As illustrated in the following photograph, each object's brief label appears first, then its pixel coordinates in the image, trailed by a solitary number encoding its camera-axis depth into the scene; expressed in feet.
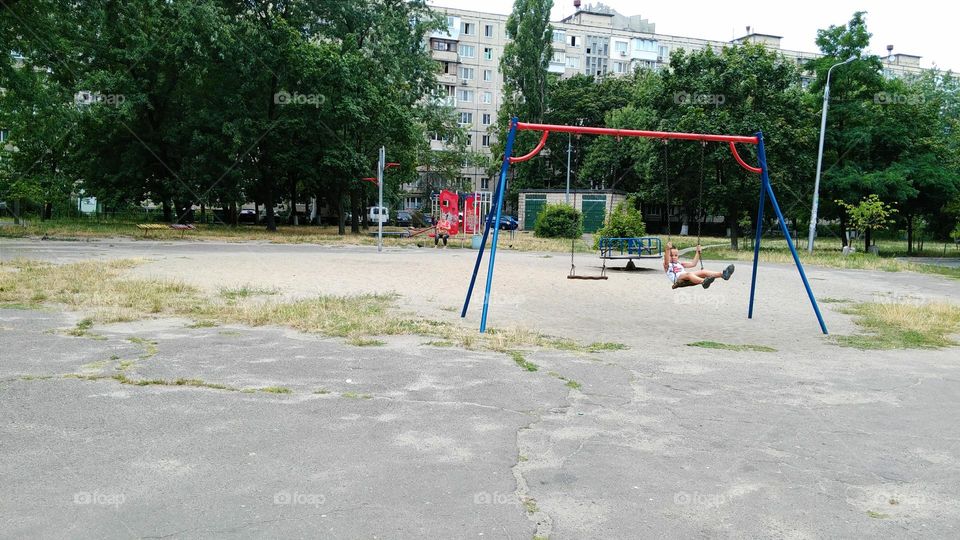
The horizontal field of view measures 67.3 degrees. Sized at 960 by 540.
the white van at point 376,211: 139.76
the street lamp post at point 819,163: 99.76
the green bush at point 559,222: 133.90
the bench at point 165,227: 103.87
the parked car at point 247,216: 199.52
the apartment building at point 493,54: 249.96
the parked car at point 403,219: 203.20
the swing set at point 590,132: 34.37
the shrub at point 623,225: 86.43
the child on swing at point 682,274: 38.88
